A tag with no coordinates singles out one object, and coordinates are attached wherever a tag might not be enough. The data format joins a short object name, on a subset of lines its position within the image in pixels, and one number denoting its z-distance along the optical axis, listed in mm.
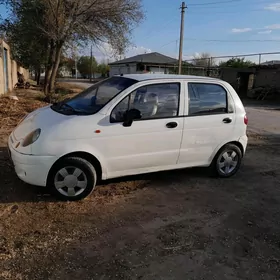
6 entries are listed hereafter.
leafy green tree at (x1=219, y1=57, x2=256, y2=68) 36150
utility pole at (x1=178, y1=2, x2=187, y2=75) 29453
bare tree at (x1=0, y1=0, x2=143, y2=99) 16891
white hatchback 4152
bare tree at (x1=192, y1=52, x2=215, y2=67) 37897
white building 47925
